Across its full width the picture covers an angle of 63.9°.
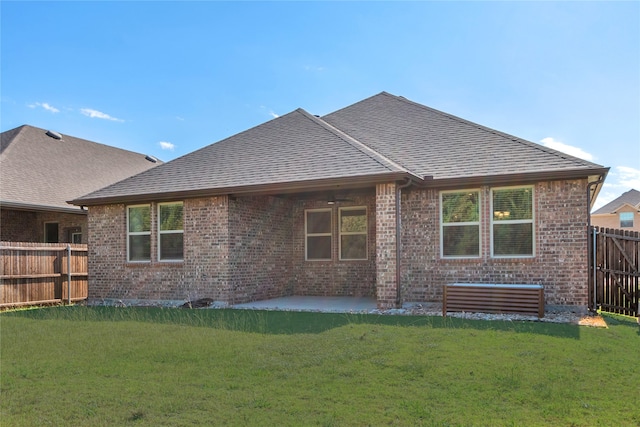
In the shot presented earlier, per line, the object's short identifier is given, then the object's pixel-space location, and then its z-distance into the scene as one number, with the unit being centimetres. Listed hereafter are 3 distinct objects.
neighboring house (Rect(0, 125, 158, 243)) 1775
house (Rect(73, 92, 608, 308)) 1121
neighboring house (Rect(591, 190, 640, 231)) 4212
